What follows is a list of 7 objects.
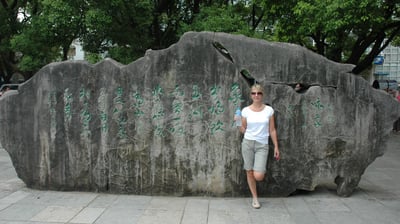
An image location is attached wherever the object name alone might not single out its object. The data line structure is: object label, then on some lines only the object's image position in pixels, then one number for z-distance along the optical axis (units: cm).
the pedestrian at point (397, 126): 1308
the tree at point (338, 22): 823
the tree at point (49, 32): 870
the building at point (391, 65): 4178
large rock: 493
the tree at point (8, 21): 1438
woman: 439
